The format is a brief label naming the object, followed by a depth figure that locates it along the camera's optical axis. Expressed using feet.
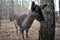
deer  5.51
